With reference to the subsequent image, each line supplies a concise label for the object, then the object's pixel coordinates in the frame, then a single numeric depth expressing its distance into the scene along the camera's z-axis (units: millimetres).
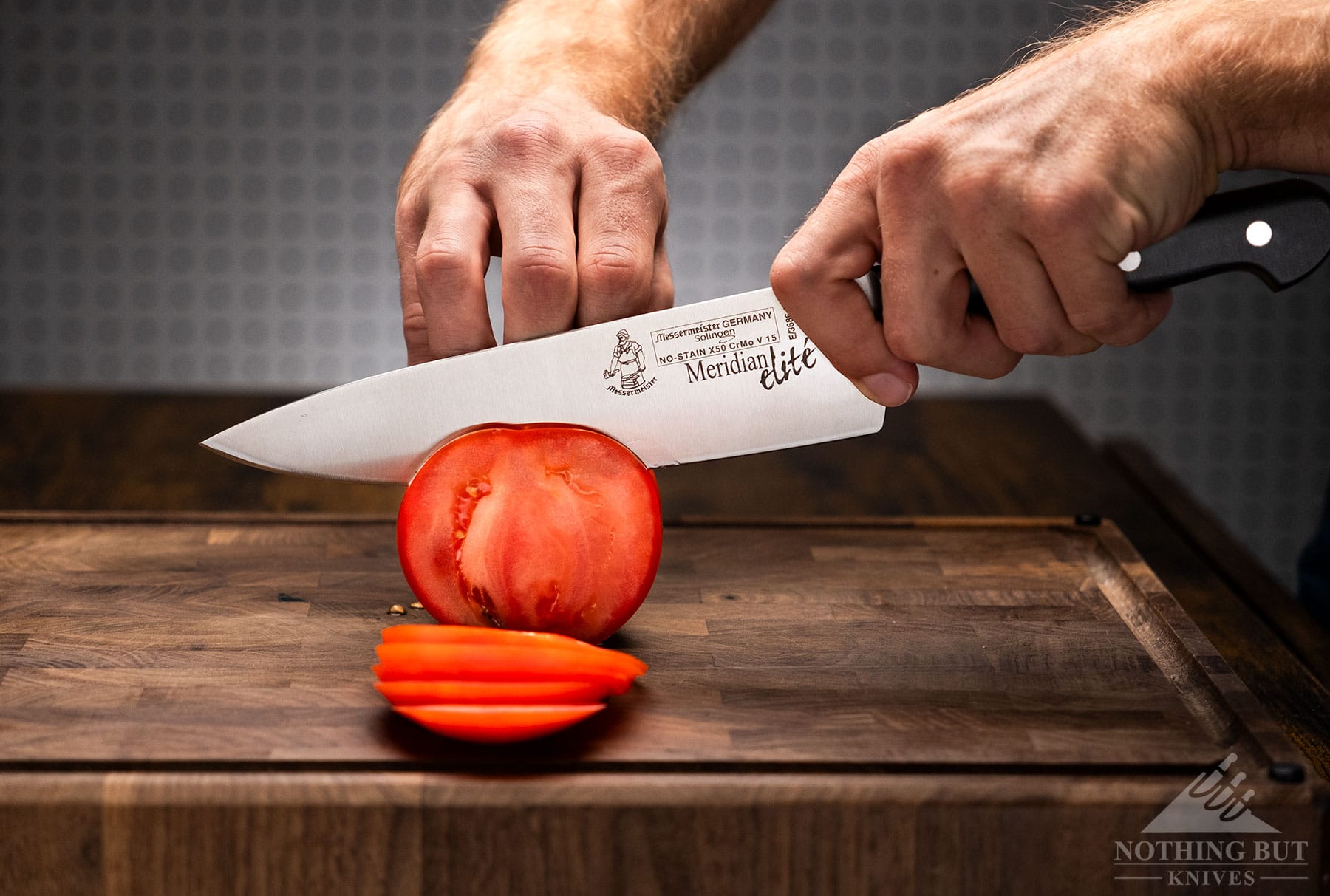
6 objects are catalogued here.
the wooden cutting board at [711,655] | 767
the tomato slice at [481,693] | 766
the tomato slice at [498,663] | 776
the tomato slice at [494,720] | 760
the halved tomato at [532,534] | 821
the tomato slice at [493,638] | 778
